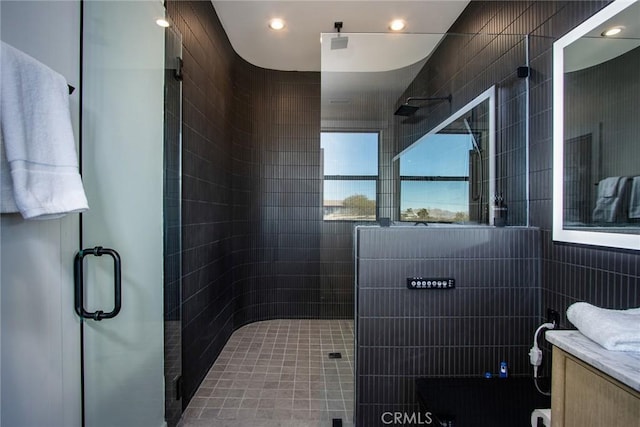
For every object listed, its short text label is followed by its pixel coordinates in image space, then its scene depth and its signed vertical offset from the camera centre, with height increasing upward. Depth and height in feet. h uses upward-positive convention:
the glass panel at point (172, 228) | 5.52 -0.34
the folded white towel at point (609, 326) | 2.38 -0.97
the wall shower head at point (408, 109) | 7.14 +2.39
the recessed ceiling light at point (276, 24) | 8.76 +5.48
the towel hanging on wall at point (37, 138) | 2.74 +0.70
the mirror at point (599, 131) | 3.98 +1.17
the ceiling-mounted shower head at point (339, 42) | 7.25 +4.06
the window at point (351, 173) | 7.32 +0.94
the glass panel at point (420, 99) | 6.36 +2.65
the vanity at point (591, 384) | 2.09 -1.32
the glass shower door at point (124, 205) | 4.12 +0.07
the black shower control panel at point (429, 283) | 5.52 -1.33
